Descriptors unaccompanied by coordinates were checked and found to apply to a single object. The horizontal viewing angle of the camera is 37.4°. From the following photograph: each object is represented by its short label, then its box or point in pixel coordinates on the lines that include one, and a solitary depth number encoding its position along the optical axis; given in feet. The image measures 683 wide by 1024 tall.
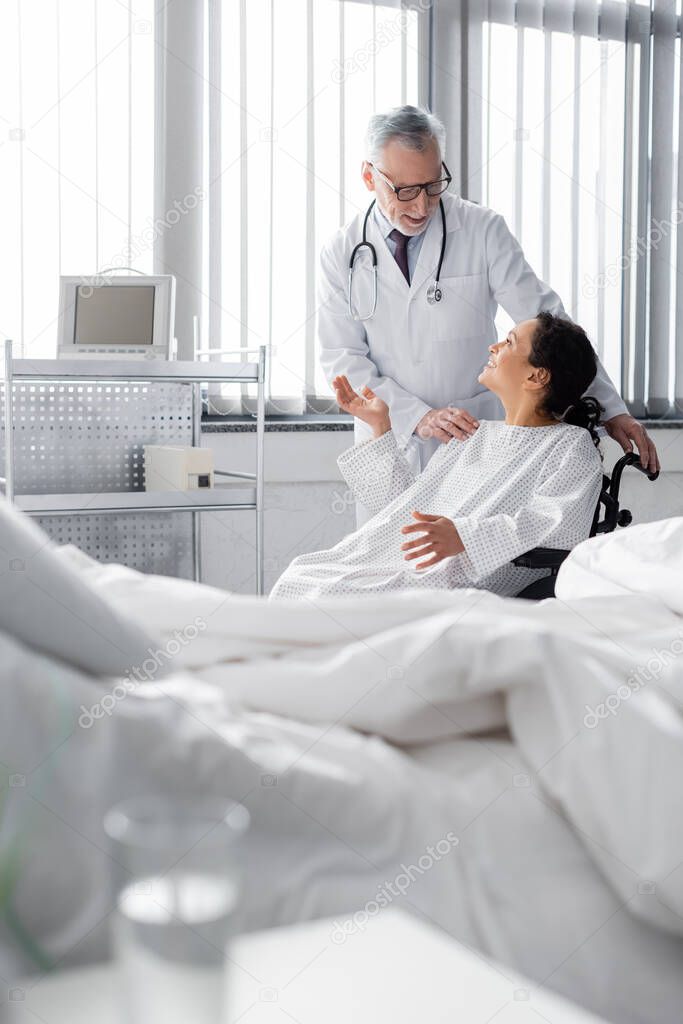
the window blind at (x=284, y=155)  9.78
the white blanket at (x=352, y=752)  1.92
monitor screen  8.42
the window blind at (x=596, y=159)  10.87
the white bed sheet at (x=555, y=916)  2.10
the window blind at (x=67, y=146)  9.04
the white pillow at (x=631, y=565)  4.04
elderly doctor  7.89
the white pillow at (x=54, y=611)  2.18
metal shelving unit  7.83
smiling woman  5.97
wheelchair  5.83
